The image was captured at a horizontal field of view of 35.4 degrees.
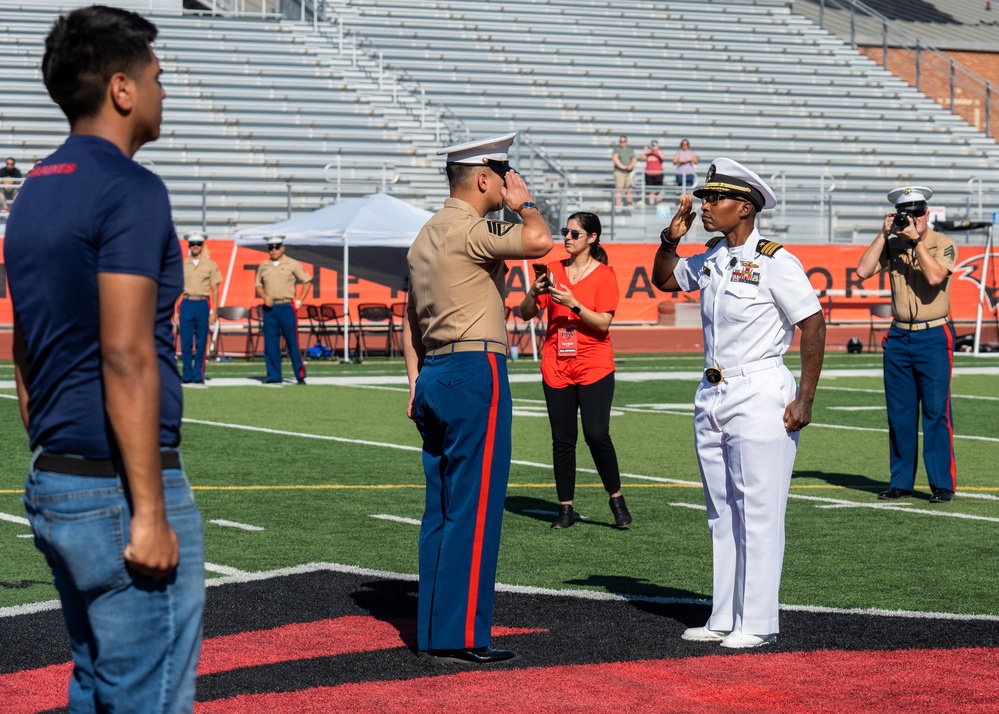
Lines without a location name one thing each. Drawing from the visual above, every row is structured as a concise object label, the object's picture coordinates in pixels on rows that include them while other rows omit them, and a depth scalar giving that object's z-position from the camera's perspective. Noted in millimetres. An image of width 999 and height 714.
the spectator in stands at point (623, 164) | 32594
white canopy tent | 23781
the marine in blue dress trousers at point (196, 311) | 20438
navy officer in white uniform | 5984
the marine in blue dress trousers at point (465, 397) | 5699
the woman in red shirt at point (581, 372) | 9188
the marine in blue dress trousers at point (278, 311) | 20609
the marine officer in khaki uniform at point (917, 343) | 10288
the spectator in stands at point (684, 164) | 32312
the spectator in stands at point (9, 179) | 25719
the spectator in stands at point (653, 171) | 31766
